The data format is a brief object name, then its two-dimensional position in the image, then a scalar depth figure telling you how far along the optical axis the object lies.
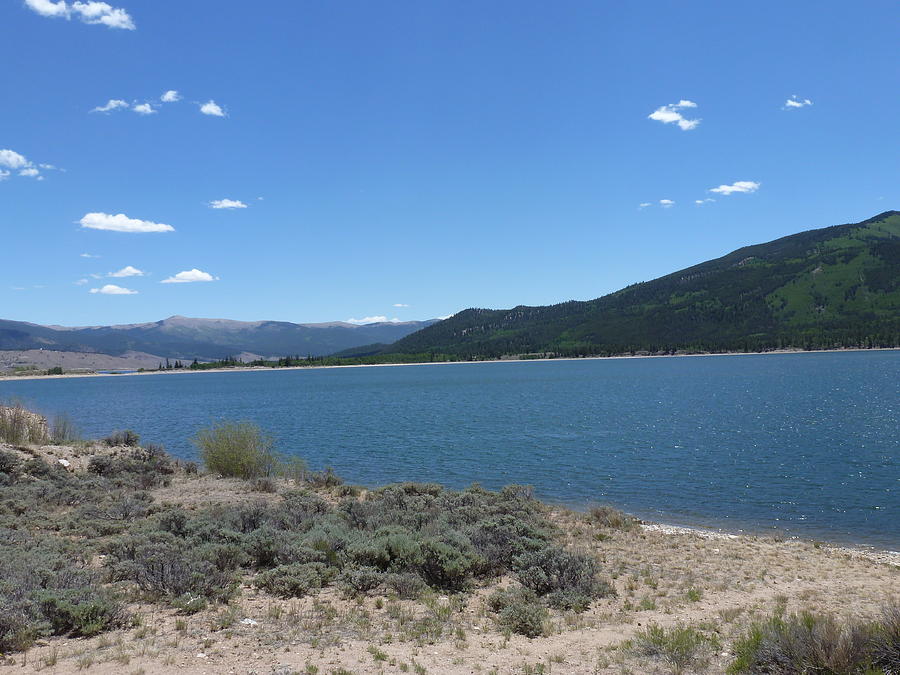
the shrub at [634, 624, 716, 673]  7.77
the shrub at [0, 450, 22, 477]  21.98
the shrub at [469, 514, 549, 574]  12.96
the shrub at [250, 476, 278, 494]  23.09
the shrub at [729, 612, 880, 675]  6.48
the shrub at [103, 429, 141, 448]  31.23
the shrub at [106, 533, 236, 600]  10.38
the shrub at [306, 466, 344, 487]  25.31
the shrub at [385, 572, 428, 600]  10.96
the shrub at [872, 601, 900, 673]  6.45
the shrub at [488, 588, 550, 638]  9.08
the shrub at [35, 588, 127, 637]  8.71
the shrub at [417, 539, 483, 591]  11.67
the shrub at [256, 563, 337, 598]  10.80
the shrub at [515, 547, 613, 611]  10.79
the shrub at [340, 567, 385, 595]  11.09
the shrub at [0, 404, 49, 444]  28.70
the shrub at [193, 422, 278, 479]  27.17
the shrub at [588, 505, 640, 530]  18.56
